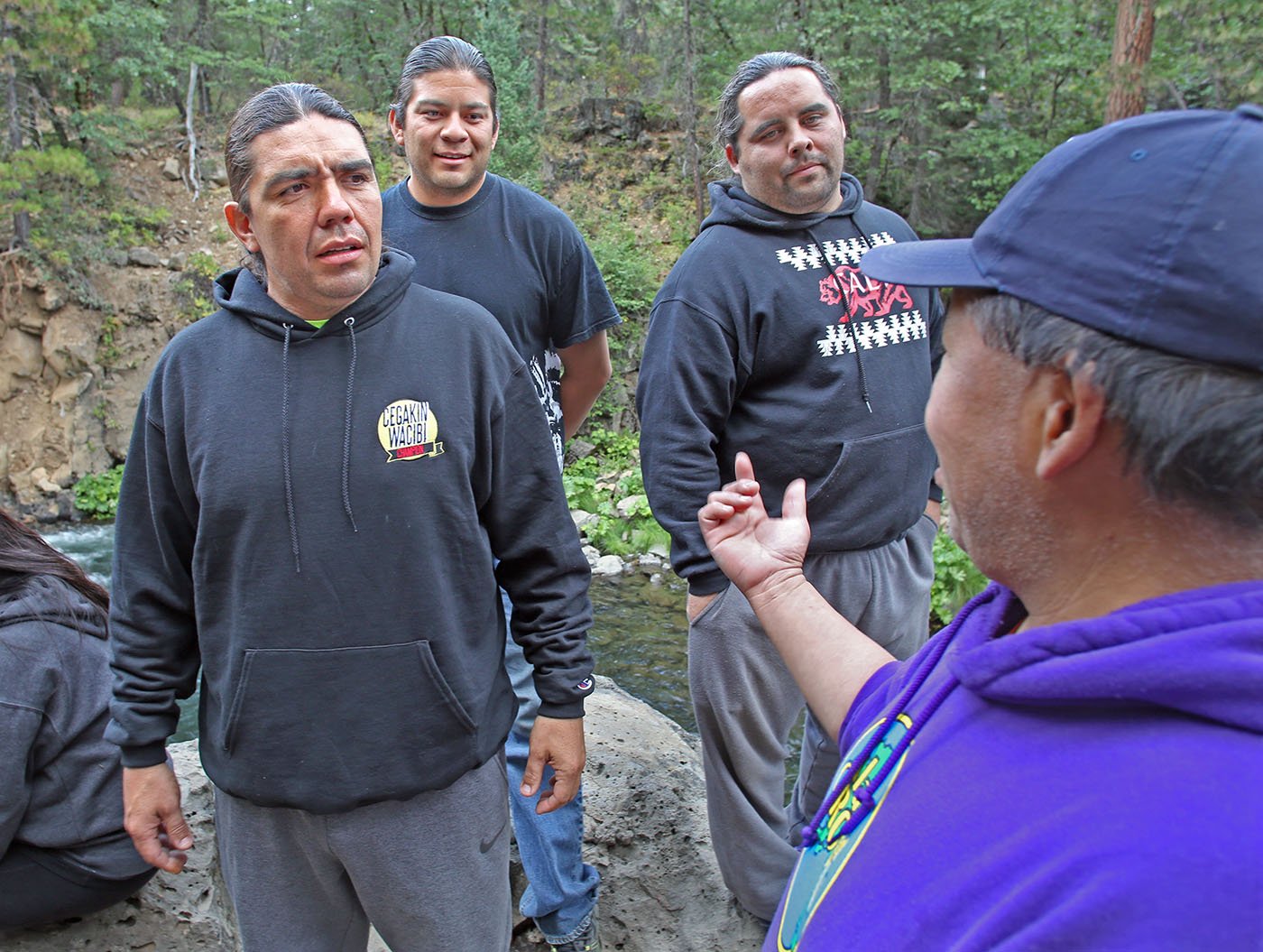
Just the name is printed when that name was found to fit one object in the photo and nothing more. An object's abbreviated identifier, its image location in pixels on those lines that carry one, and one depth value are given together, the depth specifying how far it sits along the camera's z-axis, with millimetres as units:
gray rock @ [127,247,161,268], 15148
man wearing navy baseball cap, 798
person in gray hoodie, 2287
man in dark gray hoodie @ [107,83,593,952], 1878
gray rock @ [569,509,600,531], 11491
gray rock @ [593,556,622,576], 9820
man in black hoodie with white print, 2648
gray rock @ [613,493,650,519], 11797
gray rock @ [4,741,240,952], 2572
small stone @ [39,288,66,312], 13914
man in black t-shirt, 2678
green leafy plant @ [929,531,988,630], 7379
